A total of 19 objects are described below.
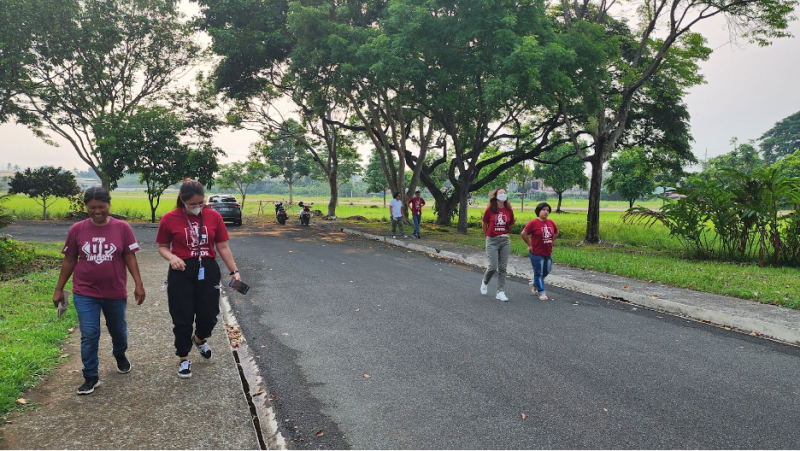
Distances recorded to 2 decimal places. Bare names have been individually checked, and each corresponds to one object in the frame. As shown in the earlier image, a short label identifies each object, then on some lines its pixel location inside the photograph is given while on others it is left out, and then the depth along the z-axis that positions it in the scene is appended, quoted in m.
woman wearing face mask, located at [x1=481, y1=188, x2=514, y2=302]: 7.37
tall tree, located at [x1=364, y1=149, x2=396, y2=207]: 50.16
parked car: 23.42
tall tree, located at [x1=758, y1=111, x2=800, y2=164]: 71.89
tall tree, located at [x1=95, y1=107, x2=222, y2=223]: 22.64
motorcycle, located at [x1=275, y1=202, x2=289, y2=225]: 25.62
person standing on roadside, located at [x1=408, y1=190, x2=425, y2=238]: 16.62
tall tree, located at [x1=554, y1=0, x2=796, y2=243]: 13.12
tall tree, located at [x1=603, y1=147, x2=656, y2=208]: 47.06
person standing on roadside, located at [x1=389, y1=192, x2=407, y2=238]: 16.61
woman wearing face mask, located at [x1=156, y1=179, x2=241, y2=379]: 3.93
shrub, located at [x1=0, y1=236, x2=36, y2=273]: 8.91
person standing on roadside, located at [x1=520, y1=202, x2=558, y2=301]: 7.34
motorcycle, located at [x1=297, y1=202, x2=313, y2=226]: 25.00
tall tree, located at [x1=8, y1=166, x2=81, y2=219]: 25.12
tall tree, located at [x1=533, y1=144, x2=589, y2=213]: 45.91
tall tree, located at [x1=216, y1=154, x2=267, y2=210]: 43.31
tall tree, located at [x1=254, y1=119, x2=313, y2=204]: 48.09
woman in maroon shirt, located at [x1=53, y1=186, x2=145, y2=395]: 3.64
